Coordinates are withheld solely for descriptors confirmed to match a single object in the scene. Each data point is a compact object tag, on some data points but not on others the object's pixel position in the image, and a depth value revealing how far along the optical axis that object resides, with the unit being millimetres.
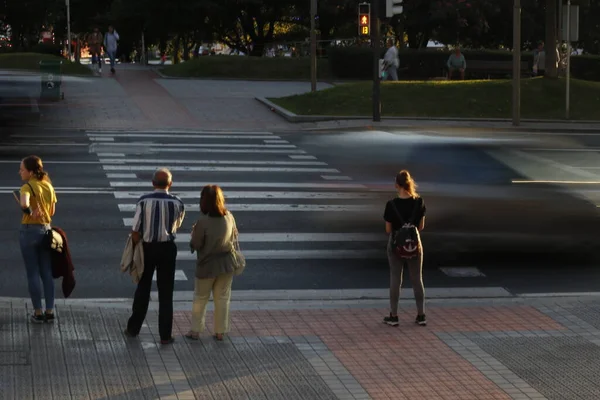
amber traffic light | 32309
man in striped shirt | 9719
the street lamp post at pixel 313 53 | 34719
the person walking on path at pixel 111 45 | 42844
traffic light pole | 30141
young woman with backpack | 10547
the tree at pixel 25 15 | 54500
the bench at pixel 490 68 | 43531
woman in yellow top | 10266
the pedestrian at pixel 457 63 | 41062
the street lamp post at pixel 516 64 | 30719
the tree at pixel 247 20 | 48812
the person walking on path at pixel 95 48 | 44594
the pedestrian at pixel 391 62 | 37781
